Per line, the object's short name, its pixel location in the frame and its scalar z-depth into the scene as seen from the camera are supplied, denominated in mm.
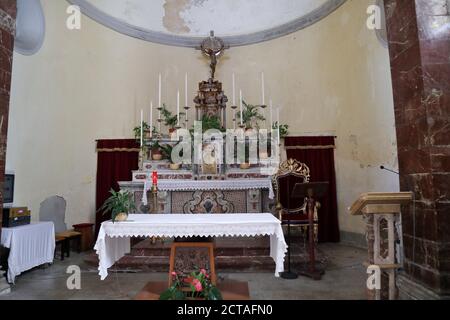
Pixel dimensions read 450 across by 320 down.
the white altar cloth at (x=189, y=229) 3822
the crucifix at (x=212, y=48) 8609
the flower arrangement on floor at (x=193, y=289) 3342
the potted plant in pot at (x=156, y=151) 7159
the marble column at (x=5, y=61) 4152
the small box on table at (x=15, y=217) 4859
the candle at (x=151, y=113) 7808
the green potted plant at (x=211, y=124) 7285
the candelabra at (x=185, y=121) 8109
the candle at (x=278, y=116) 8391
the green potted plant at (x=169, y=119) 7504
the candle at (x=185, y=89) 8684
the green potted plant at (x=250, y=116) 7543
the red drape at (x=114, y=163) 7898
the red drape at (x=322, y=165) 7727
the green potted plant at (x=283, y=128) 7809
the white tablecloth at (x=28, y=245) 4657
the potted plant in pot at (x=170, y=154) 6980
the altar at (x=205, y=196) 6461
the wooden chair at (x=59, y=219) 6426
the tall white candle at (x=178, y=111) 7776
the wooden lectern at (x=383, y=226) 3574
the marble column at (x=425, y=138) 3307
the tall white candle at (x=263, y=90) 8218
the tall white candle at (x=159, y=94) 8191
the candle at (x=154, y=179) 5375
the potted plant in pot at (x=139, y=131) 7367
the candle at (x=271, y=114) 8088
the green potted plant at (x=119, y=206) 4020
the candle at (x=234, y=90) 8711
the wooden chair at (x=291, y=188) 5575
